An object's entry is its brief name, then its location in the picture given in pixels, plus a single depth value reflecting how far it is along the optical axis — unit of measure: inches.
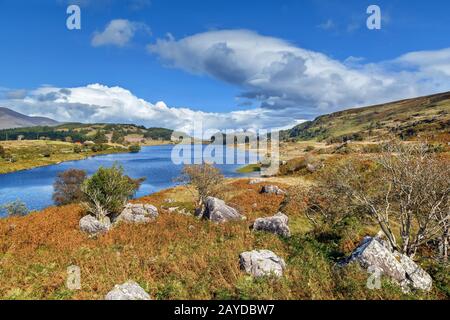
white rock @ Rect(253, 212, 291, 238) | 755.4
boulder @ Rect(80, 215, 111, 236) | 801.6
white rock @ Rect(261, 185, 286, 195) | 1546.5
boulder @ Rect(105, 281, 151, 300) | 381.4
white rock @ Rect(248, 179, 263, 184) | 2062.0
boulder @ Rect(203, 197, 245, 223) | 938.1
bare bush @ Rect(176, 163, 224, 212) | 1363.2
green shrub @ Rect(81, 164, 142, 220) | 911.7
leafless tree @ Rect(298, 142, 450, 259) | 522.0
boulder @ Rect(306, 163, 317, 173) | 2432.2
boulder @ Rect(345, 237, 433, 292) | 436.8
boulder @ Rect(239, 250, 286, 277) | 472.3
